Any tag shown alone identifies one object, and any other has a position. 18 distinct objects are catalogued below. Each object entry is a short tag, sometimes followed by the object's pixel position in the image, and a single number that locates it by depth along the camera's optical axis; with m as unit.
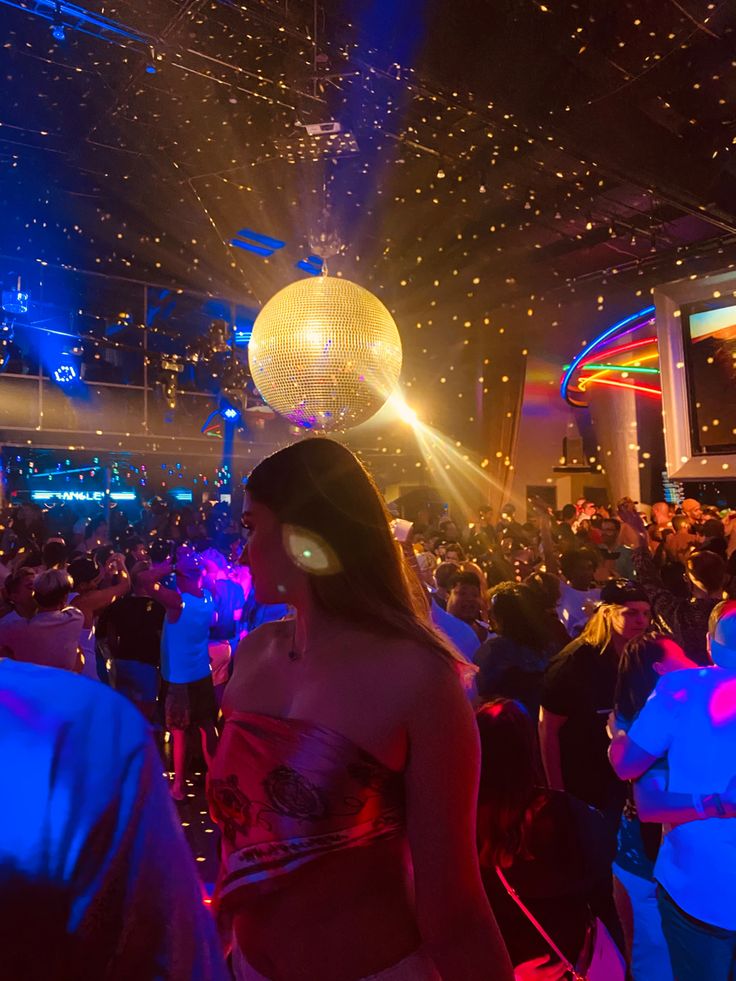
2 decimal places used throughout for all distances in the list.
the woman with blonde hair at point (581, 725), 2.82
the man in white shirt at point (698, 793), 1.79
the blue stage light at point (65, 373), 11.17
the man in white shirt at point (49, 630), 3.15
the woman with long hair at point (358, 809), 0.99
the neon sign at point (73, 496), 13.16
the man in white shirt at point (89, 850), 0.48
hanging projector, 3.93
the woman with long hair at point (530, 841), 1.33
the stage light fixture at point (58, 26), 3.59
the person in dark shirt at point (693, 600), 3.27
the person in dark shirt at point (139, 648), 4.92
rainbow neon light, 8.11
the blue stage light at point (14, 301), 8.69
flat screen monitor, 3.53
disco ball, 3.23
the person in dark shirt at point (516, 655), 3.20
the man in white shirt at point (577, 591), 4.44
